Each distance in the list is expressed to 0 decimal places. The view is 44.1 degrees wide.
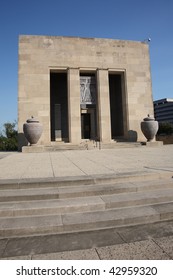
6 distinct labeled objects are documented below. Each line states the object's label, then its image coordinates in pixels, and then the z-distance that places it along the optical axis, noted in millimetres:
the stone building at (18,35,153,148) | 20875
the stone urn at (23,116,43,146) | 17109
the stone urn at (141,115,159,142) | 19094
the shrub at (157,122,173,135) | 56656
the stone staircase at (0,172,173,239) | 3623
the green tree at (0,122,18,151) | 31834
